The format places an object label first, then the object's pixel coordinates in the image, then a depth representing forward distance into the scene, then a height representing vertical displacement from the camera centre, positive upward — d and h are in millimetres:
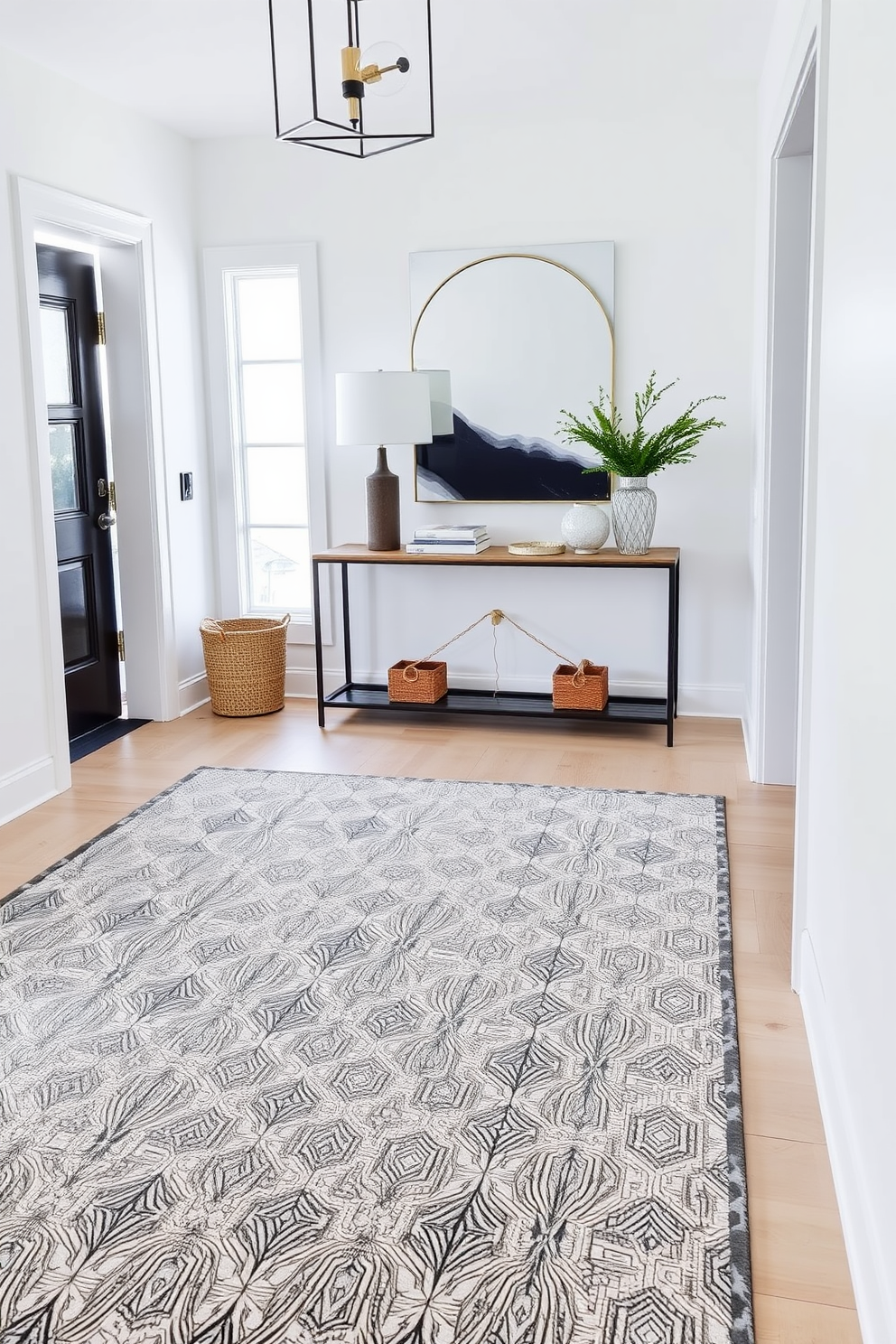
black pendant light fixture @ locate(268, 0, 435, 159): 2652 +1413
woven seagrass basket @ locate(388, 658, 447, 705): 4938 -915
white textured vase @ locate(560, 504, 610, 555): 4719 -257
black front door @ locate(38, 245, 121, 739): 4641 -48
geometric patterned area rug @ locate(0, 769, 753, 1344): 1731 -1196
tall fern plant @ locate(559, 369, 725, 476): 4551 +74
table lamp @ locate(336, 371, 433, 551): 4648 +231
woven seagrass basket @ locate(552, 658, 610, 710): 4703 -909
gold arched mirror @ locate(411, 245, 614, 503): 4879 +413
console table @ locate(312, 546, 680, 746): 4559 -991
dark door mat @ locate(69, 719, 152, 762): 4750 -1115
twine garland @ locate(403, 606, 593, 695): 4730 -801
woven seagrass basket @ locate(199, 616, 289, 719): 5125 -870
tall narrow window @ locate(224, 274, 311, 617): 5320 +145
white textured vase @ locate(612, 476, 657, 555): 4621 -202
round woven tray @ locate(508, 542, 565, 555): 4730 -339
